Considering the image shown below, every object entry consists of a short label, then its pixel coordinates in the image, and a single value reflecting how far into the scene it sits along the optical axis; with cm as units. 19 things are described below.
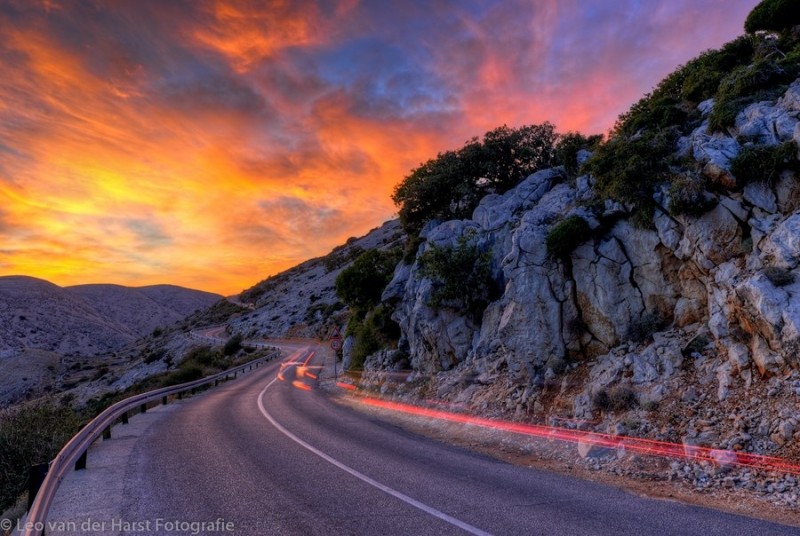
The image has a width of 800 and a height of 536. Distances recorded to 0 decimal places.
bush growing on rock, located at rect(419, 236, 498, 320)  1916
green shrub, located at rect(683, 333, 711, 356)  1153
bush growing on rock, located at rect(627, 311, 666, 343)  1325
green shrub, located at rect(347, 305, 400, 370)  2710
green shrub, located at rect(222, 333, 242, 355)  5703
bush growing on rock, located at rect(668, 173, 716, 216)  1272
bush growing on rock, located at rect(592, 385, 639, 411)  1125
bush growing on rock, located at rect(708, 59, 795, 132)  1421
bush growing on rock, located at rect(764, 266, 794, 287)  980
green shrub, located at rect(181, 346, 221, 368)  4436
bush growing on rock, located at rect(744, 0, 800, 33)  1786
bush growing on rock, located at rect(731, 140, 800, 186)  1170
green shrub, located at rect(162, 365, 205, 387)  3041
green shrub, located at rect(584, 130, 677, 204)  1459
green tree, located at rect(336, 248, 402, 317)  3356
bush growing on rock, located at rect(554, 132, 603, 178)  2294
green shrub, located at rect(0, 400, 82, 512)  926
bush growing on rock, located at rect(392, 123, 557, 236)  2812
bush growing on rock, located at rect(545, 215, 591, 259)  1567
